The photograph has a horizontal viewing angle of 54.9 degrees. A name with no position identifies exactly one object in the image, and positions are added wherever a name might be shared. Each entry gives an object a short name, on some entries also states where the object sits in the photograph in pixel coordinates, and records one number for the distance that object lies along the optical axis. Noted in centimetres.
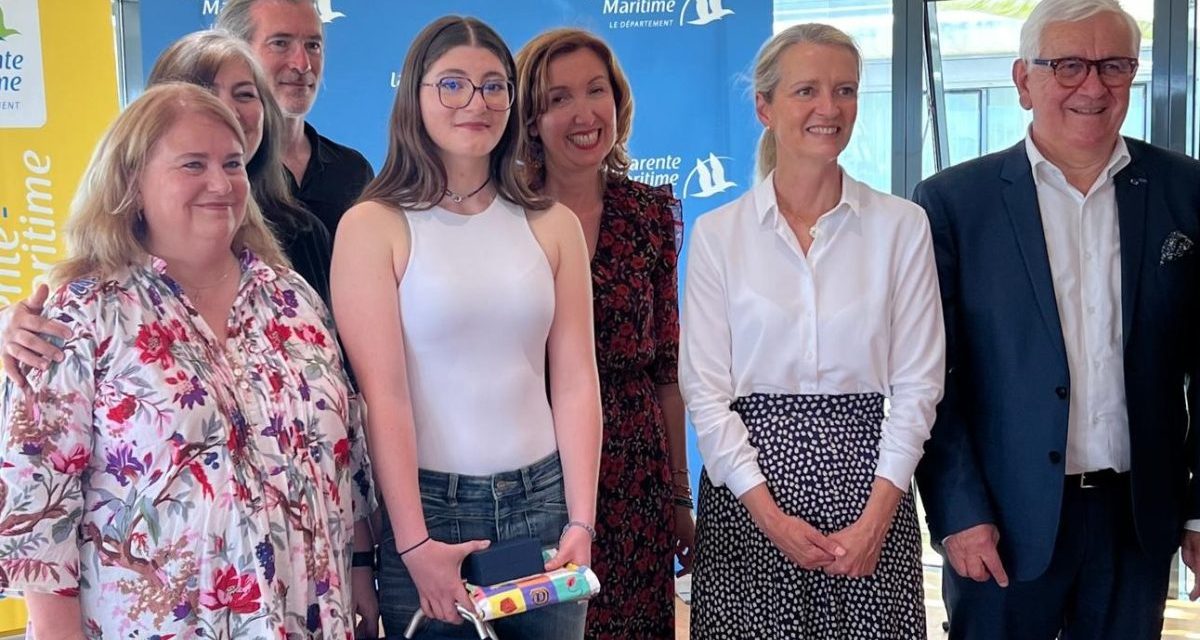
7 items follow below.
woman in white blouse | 227
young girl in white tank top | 202
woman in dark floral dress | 255
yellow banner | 423
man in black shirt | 265
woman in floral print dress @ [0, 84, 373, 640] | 170
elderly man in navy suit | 236
